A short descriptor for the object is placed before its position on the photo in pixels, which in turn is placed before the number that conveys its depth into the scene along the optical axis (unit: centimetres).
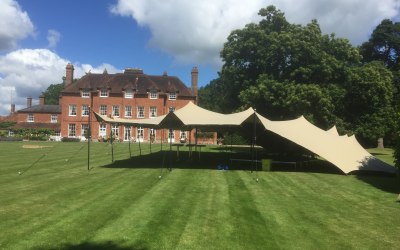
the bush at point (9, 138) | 4816
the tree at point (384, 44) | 5231
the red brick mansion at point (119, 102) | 5222
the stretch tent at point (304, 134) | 1653
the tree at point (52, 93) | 10862
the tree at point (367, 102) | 3044
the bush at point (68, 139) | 4750
